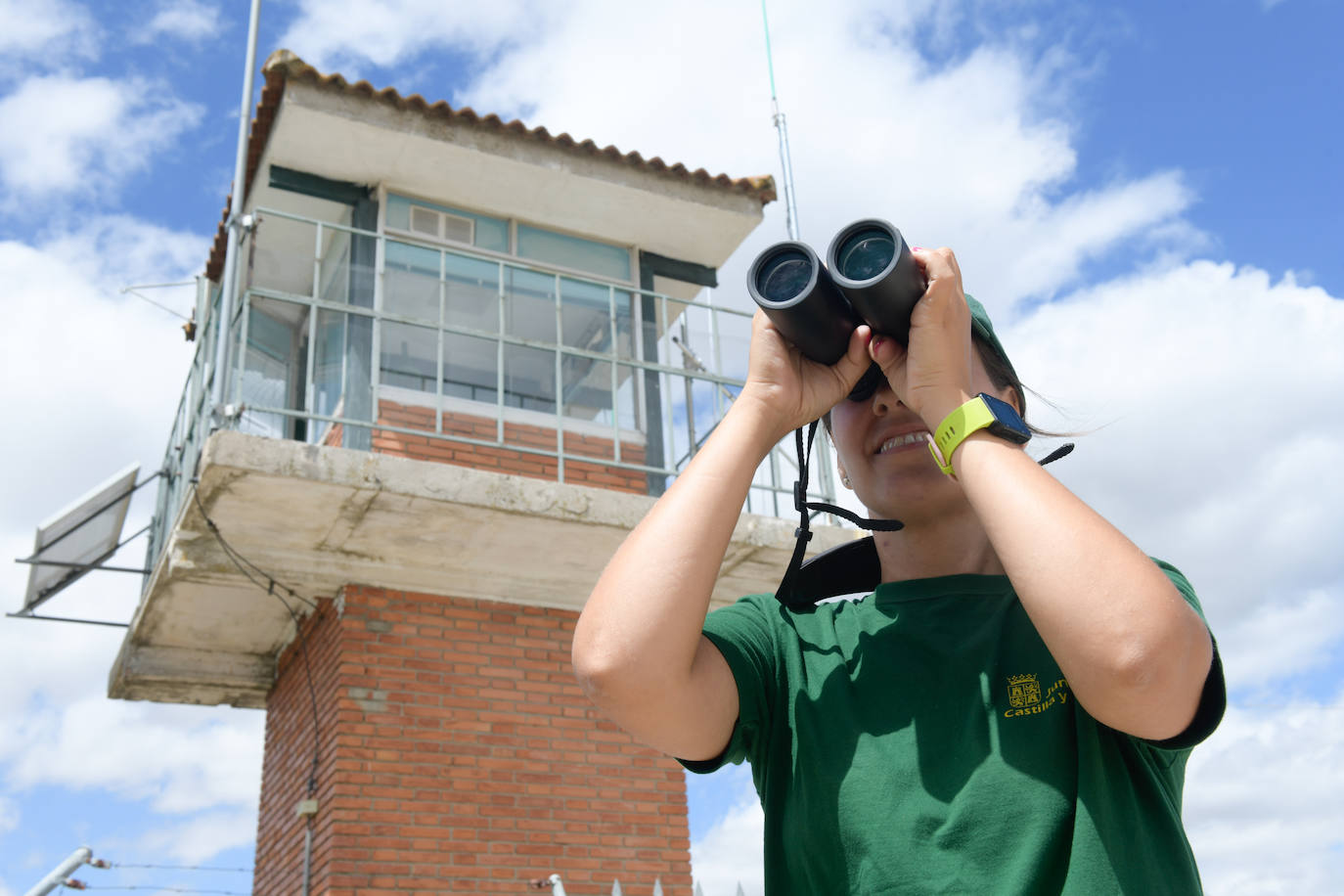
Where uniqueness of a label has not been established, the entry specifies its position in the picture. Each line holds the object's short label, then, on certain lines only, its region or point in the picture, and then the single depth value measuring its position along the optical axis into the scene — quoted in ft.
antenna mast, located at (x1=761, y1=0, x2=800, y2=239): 25.12
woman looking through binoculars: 3.46
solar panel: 21.65
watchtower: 18.02
